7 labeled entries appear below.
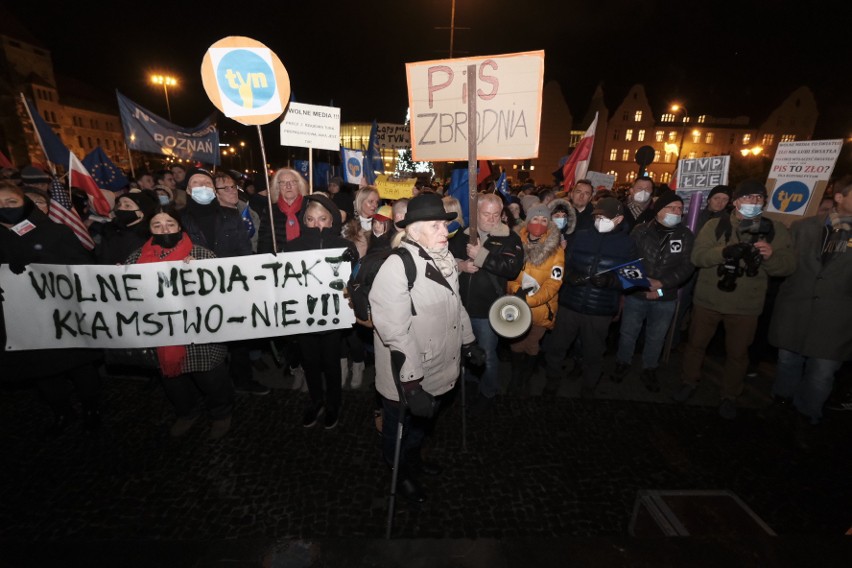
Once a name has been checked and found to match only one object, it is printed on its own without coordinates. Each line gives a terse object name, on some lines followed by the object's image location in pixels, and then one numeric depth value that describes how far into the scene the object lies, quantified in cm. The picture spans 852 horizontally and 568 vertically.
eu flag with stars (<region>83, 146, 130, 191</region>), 792
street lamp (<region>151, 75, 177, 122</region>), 2381
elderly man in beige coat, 259
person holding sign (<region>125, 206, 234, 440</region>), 357
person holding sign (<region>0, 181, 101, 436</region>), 349
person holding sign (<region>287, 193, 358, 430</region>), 390
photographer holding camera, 396
